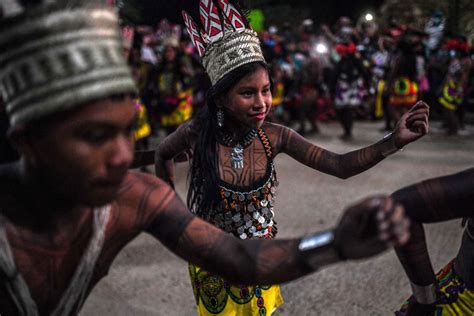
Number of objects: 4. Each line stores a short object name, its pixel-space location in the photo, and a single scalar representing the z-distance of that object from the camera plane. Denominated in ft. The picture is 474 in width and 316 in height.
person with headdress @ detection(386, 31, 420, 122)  28.48
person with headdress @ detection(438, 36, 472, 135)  31.27
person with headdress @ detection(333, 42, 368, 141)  31.14
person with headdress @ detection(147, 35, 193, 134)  26.84
